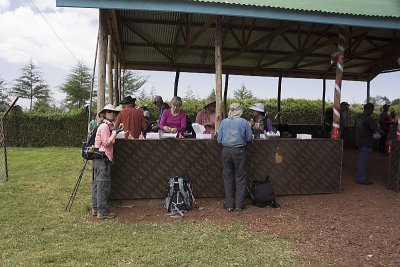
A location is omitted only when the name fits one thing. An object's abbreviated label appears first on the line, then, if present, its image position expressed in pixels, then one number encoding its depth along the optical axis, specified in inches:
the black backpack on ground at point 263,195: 260.0
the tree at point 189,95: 1147.0
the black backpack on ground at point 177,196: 241.0
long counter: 256.7
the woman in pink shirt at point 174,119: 272.8
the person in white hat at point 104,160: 228.1
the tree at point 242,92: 1275.3
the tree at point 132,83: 1380.4
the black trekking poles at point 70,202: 254.8
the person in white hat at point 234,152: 247.9
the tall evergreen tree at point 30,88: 1368.1
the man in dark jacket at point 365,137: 320.2
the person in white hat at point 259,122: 285.0
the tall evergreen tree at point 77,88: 1401.3
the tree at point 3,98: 1386.8
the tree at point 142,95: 1407.5
